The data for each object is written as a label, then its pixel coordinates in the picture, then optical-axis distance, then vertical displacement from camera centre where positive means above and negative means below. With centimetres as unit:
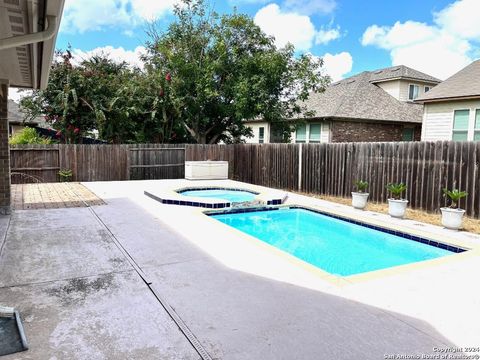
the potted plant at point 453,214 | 644 -106
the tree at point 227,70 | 1573 +357
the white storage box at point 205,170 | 1384 -77
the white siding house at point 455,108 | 1229 +168
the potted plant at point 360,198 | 847 -105
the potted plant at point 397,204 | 747 -103
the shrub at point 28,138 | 1384 +33
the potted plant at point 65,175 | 1249 -95
